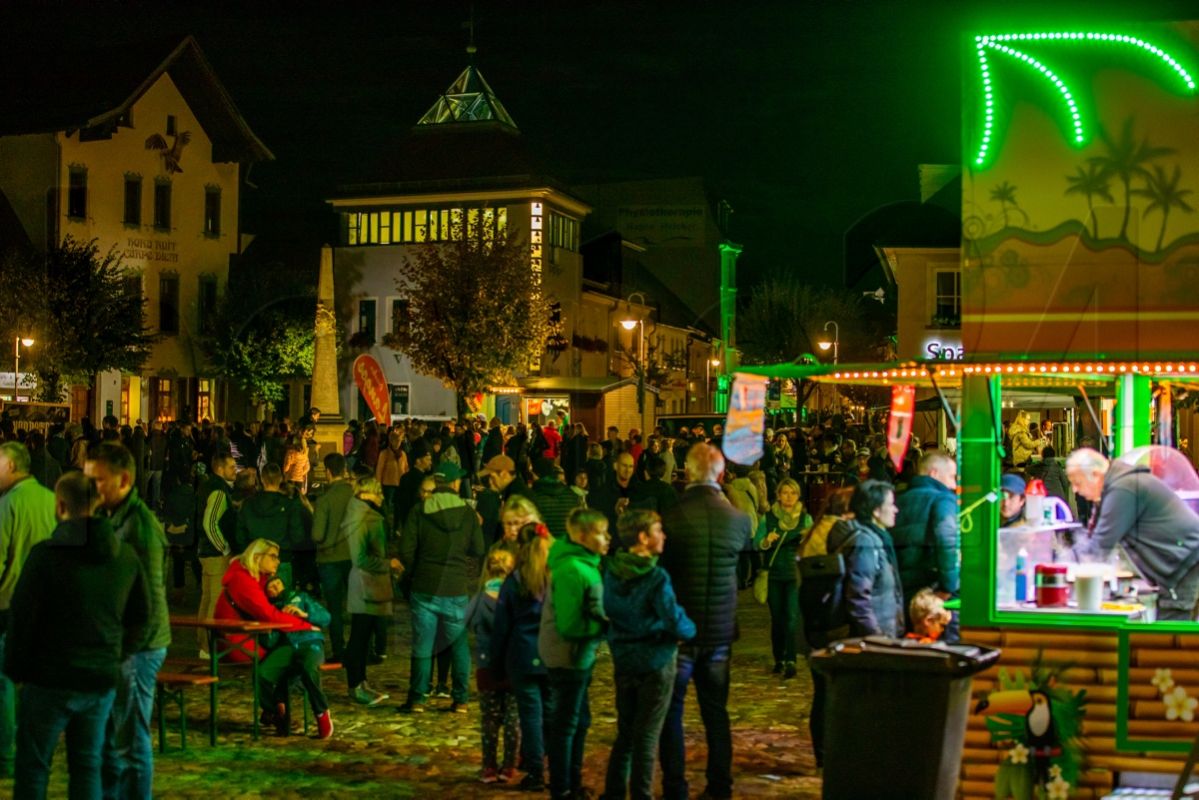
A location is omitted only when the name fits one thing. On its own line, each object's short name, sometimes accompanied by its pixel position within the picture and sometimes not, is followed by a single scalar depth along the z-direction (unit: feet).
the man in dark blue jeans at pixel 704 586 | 25.57
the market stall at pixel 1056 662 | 24.71
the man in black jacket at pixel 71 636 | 20.65
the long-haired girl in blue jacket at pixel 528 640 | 26.81
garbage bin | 22.11
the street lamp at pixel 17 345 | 119.22
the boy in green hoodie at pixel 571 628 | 25.49
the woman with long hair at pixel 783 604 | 38.88
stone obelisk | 97.19
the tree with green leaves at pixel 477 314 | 142.92
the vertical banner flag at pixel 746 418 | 28.55
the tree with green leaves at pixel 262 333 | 153.58
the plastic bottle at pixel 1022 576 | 26.73
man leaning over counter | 25.86
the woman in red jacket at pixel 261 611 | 31.40
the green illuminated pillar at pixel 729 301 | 237.66
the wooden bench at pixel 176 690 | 29.62
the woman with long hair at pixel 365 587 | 35.50
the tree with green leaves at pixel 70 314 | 126.52
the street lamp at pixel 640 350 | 125.30
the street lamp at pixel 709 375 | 236.63
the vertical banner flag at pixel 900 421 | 37.73
